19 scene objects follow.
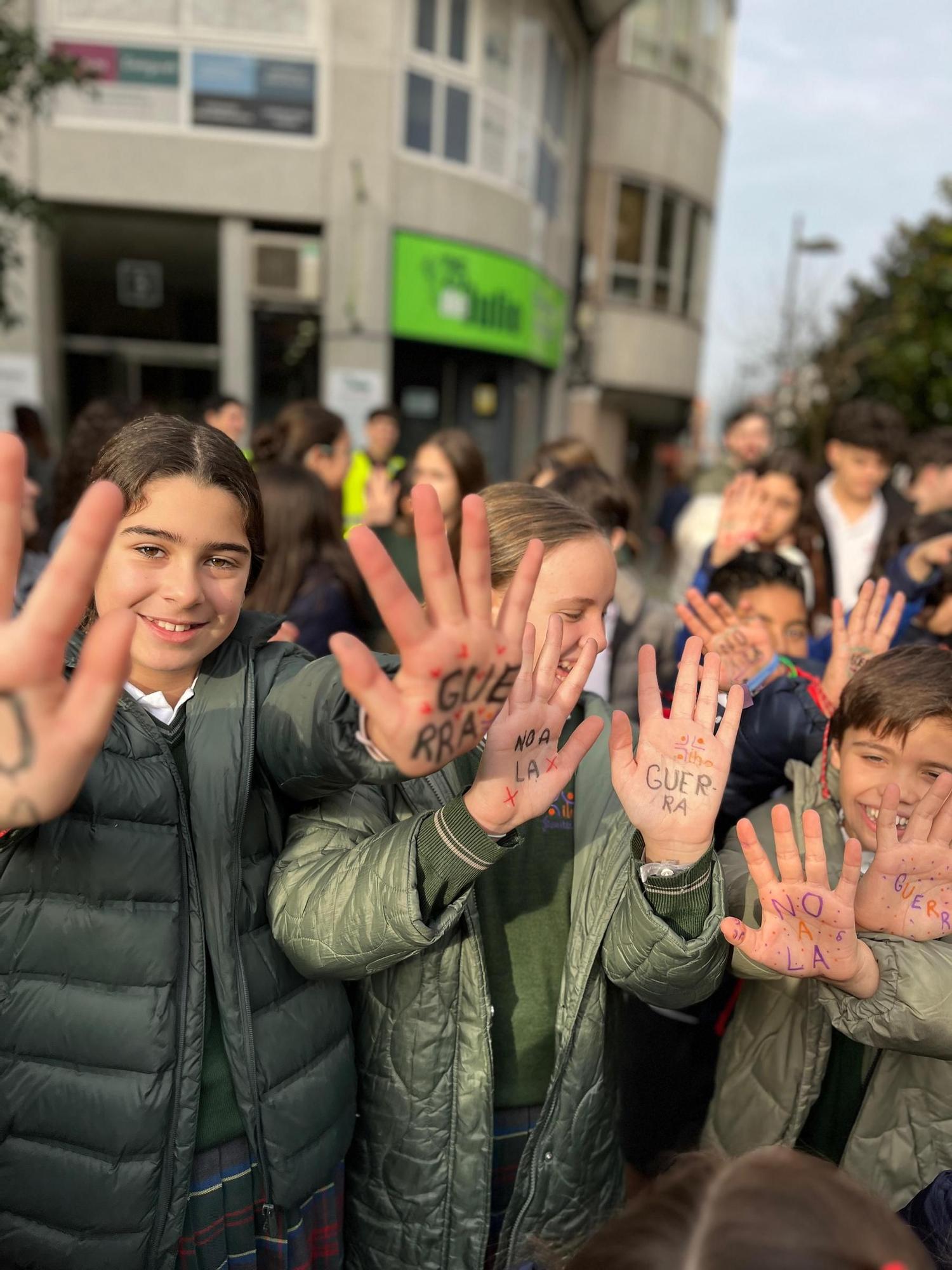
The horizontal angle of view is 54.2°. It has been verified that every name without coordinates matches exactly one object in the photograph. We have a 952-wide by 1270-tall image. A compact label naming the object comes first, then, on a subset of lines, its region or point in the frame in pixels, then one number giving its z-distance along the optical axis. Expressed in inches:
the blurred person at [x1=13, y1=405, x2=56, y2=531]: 206.5
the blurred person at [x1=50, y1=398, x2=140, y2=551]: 142.3
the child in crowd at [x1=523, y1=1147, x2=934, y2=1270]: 31.2
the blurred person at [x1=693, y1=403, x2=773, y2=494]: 222.1
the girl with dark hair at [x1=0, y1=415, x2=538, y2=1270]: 45.2
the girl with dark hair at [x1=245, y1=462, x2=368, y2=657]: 120.4
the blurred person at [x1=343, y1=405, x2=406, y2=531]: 245.3
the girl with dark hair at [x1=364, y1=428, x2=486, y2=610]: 152.9
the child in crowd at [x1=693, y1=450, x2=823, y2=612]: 133.4
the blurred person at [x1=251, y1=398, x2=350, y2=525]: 171.9
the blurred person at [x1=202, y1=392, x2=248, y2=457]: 209.5
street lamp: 631.2
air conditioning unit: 436.5
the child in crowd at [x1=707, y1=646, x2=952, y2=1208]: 53.1
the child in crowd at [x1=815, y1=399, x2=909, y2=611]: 164.7
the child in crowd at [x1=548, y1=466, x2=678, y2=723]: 117.5
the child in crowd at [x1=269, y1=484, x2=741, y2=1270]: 49.3
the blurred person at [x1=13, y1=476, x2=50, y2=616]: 120.0
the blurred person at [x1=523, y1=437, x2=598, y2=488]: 152.5
